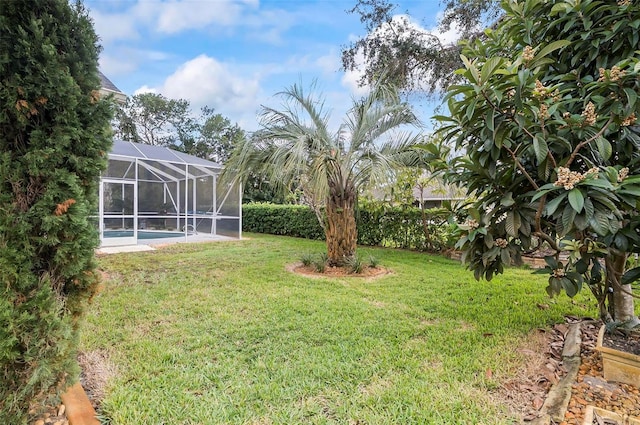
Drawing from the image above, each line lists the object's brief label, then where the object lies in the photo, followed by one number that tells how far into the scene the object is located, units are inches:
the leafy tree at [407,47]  341.7
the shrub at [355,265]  250.5
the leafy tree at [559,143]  77.5
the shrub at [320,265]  254.7
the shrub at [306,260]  271.0
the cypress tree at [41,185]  71.8
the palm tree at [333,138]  239.9
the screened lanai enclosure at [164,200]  415.2
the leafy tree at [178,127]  1110.4
